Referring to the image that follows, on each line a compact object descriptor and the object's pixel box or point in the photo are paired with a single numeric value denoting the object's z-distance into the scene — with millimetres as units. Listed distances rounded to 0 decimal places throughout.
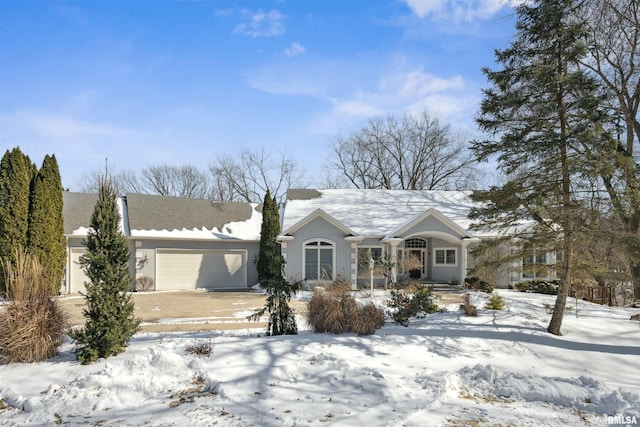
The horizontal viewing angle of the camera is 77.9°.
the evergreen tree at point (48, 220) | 16266
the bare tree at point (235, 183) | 38531
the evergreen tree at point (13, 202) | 15570
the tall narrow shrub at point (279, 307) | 8352
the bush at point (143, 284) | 19375
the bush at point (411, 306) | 9514
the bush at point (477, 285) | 17438
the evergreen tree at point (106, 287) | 6328
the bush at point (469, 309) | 10719
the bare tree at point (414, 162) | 33906
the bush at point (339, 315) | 8141
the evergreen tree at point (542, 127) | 9117
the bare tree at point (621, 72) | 9352
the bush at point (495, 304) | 11789
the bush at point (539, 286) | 18609
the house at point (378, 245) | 19359
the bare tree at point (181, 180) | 41344
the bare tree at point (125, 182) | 41000
